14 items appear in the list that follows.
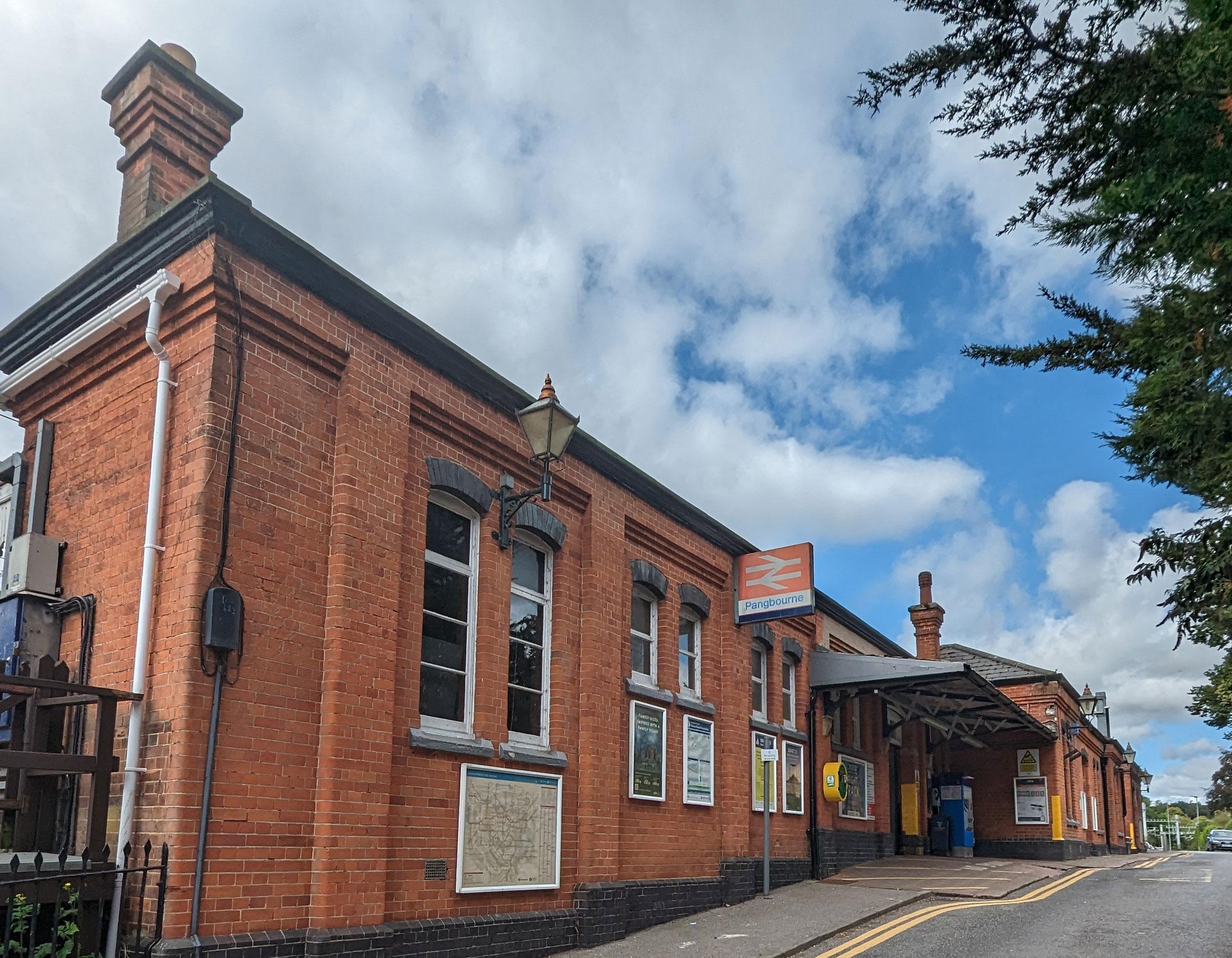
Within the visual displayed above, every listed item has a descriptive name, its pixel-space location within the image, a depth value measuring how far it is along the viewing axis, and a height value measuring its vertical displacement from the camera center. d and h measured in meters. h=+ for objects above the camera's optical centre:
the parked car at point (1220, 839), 49.00 -3.53
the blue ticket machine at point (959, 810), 28.30 -1.38
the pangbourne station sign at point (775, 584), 15.73 +2.42
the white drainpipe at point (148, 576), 7.72 +1.25
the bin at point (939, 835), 27.67 -1.95
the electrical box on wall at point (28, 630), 9.05 +0.95
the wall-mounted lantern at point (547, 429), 10.36 +3.00
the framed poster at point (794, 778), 17.50 -0.38
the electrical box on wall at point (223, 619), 7.93 +0.91
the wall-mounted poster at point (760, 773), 16.39 -0.28
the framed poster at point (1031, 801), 29.62 -1.18
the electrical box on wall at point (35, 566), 9.26 +1.50
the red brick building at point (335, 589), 8.21 +1.40
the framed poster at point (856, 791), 19.98 -0.66
